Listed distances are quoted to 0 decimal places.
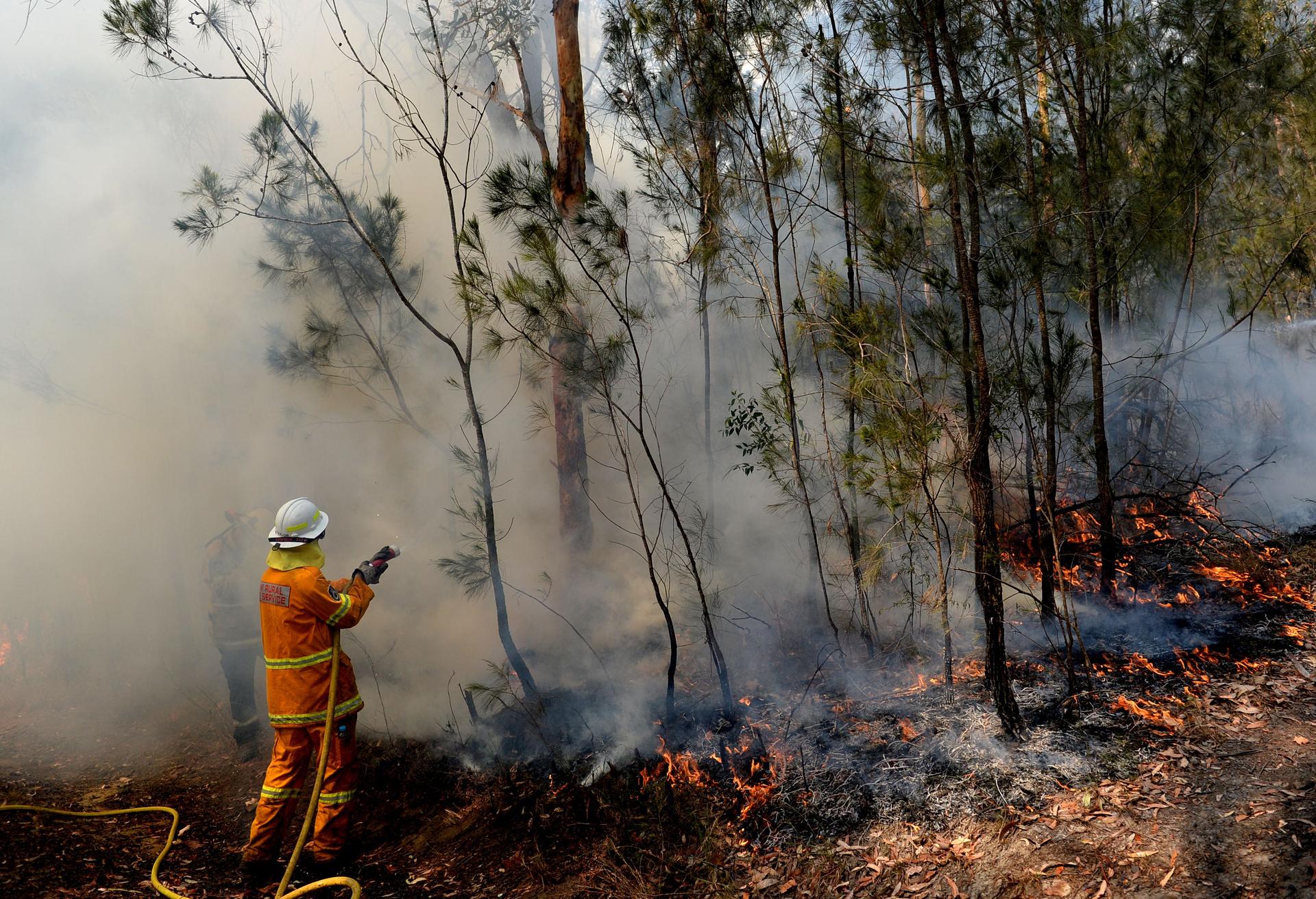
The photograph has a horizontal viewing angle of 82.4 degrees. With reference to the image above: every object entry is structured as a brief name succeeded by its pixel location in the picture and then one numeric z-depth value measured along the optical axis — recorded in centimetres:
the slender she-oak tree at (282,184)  503
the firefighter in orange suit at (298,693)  416
